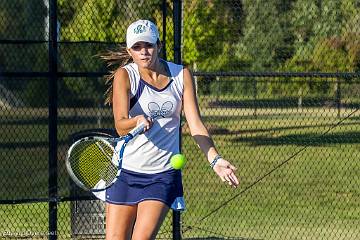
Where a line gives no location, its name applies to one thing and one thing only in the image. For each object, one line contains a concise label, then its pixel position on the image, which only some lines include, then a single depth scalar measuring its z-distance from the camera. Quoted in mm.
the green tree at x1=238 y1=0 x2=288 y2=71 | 38991
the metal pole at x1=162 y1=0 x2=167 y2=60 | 15951
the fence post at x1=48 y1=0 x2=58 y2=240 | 15530
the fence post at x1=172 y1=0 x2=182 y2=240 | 15981
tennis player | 11077
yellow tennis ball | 11062
